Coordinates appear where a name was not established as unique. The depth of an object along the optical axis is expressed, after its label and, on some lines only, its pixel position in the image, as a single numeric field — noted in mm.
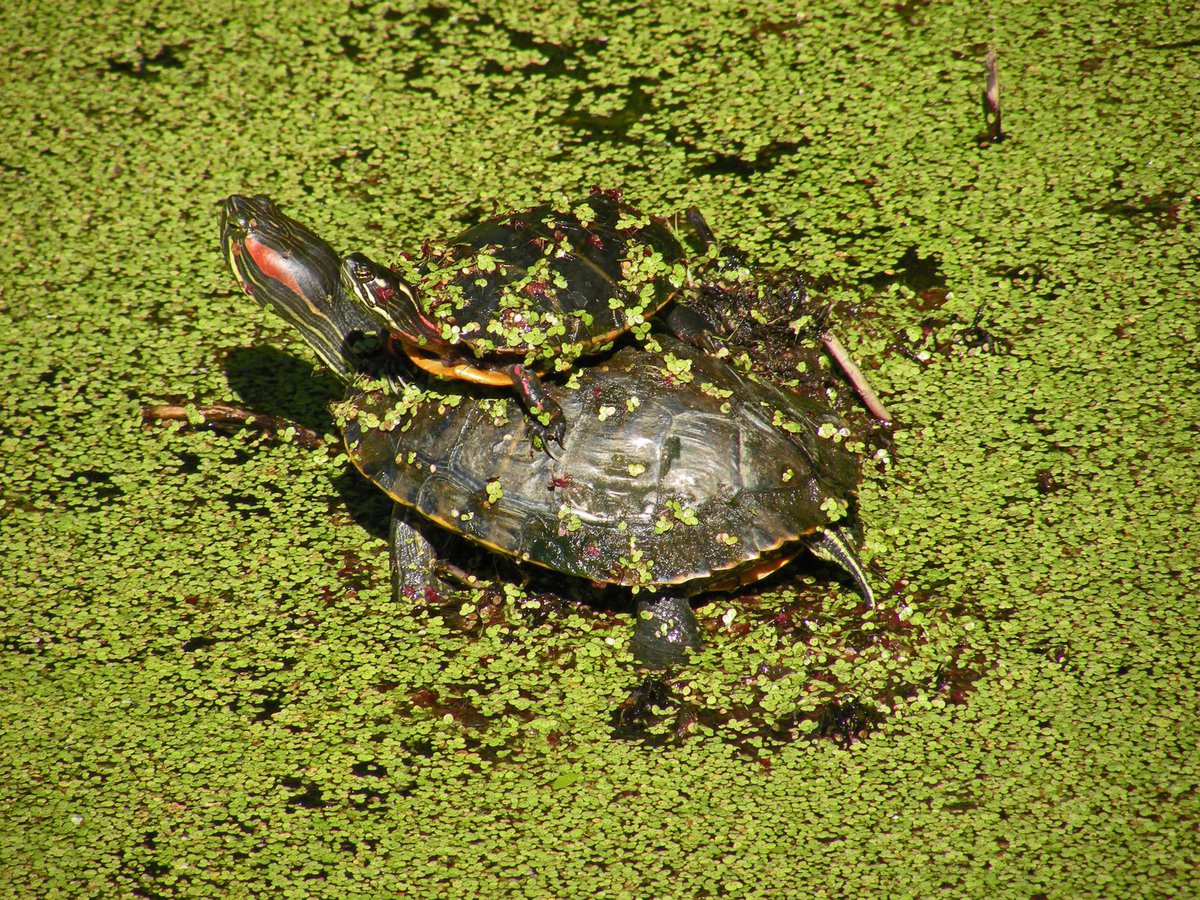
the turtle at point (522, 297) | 7184
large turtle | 7168
